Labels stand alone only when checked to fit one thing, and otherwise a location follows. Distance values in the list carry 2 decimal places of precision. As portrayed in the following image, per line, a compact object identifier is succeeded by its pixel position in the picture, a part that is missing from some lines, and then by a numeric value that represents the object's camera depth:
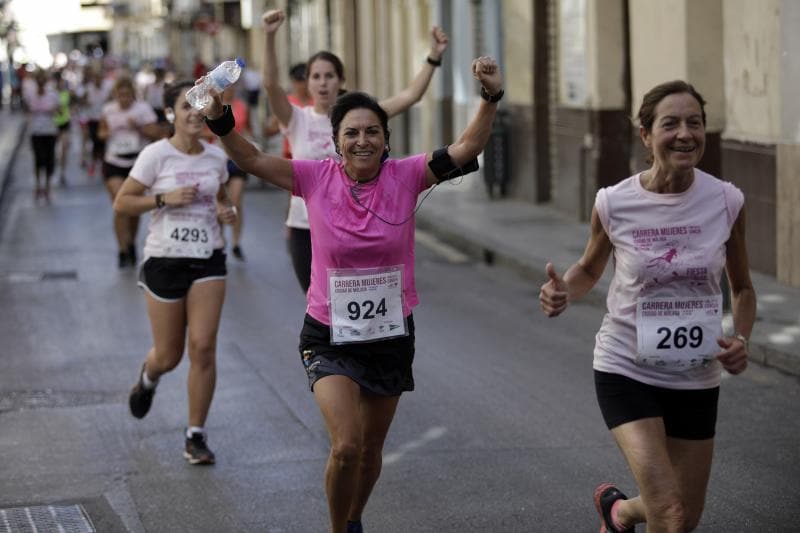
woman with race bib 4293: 7.86
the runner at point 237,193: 15.61
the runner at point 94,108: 27.57
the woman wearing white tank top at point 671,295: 5.11
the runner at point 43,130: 24.95
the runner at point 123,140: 16.14
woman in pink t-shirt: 5.73
